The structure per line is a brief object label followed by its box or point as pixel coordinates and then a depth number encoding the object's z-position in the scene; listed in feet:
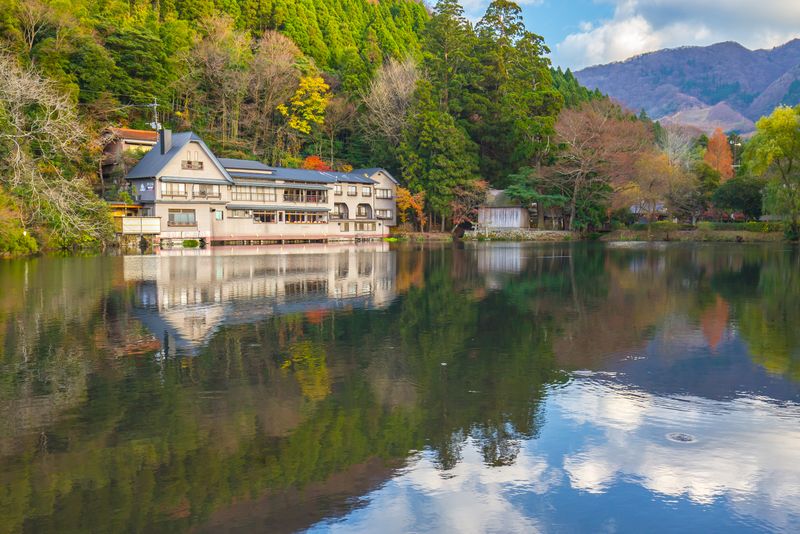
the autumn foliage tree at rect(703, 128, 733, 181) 255.70
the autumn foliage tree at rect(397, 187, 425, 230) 185.37
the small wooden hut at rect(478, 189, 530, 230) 191.21
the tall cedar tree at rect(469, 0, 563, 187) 192.54
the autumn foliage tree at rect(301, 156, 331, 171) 198.08
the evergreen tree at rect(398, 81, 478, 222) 182.09
